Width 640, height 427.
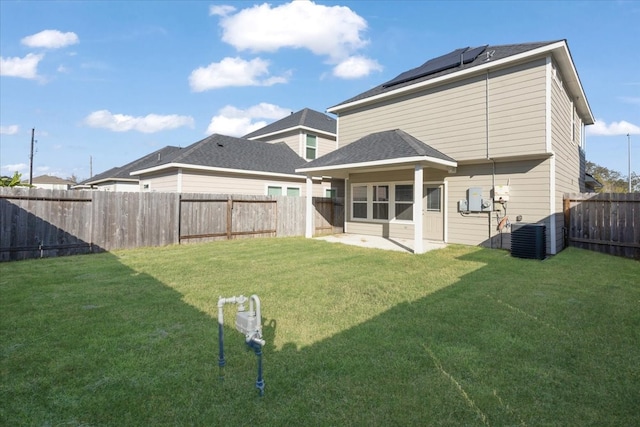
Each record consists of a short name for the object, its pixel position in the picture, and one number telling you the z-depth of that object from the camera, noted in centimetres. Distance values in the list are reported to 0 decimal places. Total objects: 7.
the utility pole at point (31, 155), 3059
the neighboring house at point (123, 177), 2175
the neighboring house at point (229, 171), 1346
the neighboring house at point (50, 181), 4475
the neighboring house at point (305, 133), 1877
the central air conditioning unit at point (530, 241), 794
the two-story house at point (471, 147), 876
